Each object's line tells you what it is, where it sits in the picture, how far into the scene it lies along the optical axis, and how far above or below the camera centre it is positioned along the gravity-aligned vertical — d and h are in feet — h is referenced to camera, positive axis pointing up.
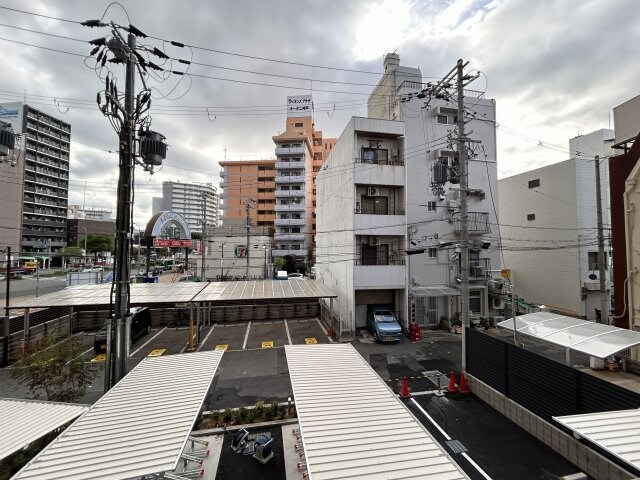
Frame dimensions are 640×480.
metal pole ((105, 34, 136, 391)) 25.50 +1.00
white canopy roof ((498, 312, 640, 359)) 27.61 -9.15
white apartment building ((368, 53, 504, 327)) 66.33 +10.86
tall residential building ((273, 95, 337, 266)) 165.07 +32.10
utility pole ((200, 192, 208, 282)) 111.14 +2.82
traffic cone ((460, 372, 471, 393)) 36.11 -17.50
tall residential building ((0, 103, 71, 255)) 180.45 +46.50
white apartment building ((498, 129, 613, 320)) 71.00 +6.49
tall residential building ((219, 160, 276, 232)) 197.67 +44.58
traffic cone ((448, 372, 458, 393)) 36.40 -17.47
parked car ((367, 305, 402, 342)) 55.83 -15.25
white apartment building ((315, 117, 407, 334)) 63.05 +7.18
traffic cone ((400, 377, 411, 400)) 34.92 -17.65
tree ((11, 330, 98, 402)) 25.91 -11.41
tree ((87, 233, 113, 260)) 195.93 +4.60
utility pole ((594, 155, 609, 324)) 50.96 +2.03
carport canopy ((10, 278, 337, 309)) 50.19 -8.89
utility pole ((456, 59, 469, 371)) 37.45 +6.34
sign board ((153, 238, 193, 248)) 92.22 +2.43
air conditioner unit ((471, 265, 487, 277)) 68.49 -4.66
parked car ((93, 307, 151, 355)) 49.78 -16.18
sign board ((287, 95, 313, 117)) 197.26 +105.37
